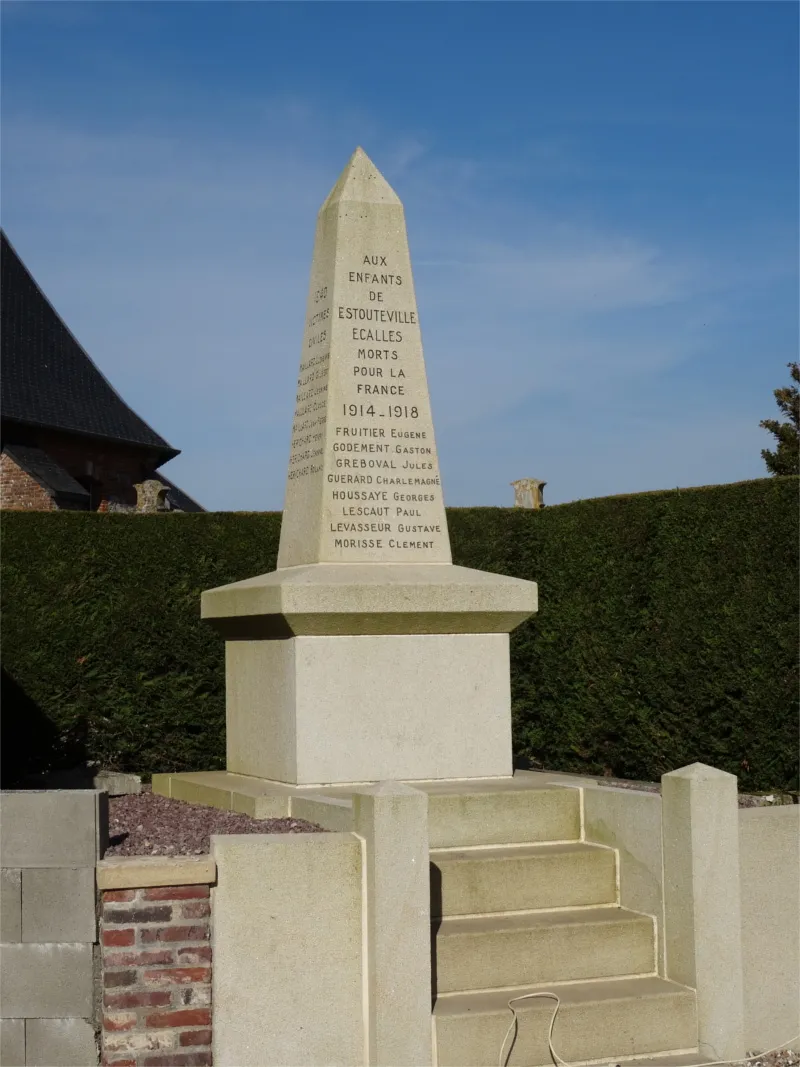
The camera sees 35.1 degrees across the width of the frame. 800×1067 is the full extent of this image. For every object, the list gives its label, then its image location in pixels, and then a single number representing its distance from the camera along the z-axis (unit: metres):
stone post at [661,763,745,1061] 5.84
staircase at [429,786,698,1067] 5.56
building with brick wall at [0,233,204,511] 22.84
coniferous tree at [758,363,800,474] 27.77
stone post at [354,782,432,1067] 5.28
